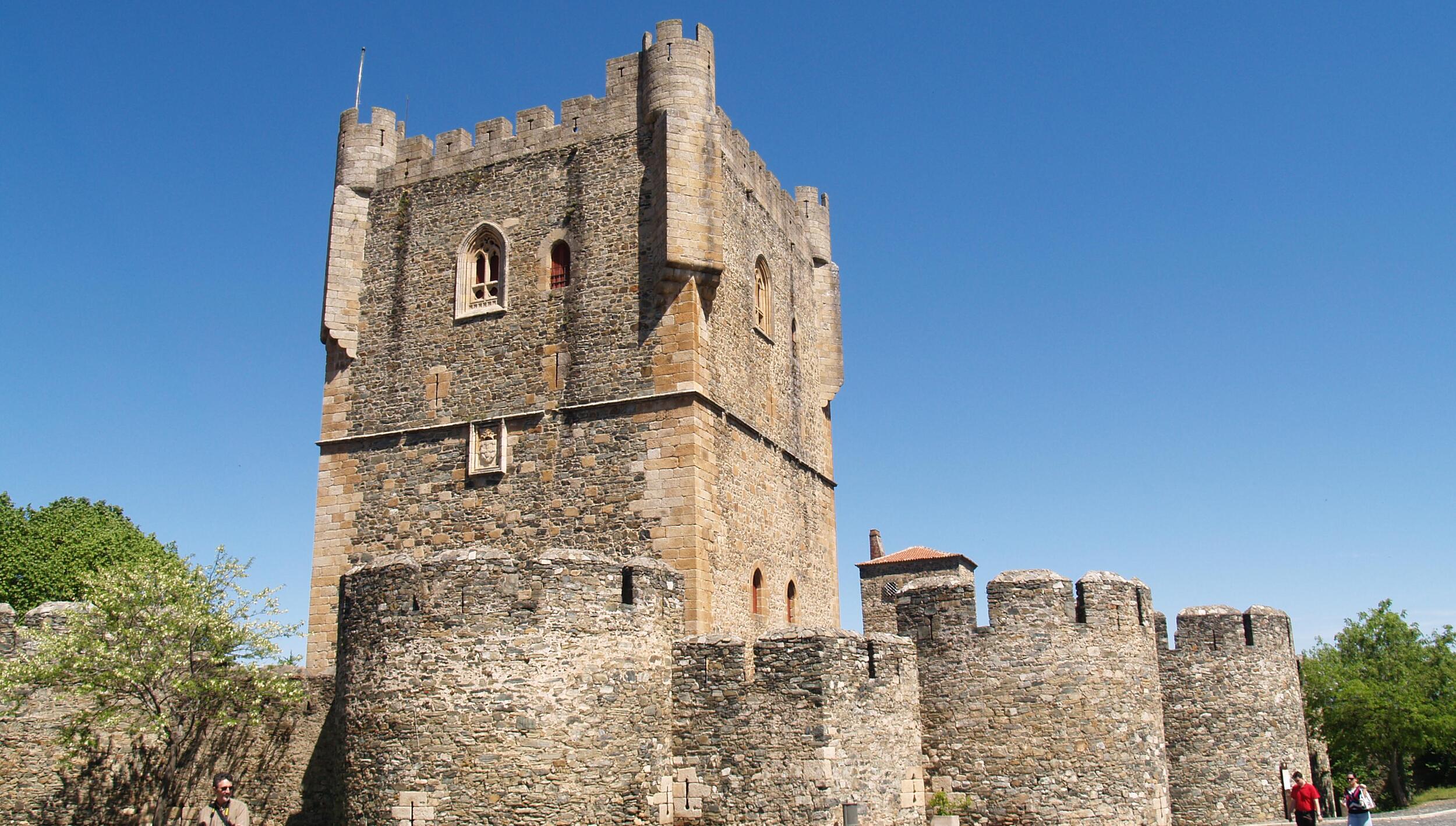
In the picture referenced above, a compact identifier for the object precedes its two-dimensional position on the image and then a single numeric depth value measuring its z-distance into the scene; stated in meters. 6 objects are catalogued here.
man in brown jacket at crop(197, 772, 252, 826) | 11.41
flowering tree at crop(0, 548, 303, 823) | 16.02
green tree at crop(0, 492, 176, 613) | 27.88
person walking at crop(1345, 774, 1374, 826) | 14.73
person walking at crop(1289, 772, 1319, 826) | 15.03
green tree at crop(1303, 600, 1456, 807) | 29.94
